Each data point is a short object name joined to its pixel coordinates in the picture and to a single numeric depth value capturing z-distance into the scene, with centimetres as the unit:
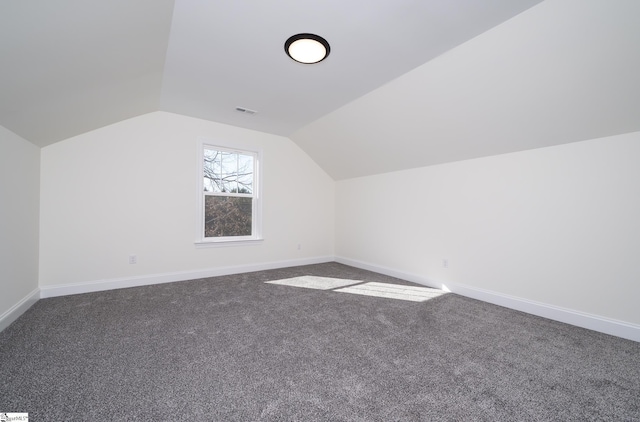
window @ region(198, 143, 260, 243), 413
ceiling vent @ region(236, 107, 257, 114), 358
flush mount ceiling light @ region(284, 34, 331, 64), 211
